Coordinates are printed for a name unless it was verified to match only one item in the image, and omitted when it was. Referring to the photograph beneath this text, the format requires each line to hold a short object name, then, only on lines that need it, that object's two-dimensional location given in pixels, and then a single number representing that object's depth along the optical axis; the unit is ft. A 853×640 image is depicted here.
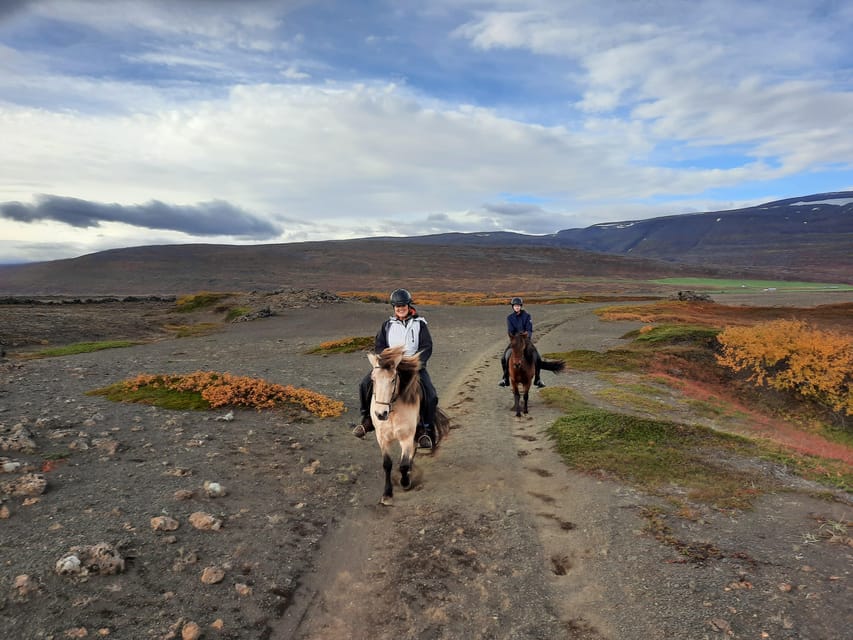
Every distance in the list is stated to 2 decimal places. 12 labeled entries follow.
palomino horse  26.43
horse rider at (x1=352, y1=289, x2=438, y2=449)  29.30
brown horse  45.52
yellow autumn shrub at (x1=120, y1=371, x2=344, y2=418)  41.91
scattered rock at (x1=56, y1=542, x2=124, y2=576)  16.76
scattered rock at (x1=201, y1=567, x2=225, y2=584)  17.87
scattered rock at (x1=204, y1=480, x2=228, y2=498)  24.66
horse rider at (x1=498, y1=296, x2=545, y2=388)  48.44
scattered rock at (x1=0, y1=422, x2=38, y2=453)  26.08
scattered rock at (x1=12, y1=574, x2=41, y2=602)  15.30
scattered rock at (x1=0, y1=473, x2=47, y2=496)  21.71
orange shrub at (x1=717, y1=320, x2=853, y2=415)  53.42
